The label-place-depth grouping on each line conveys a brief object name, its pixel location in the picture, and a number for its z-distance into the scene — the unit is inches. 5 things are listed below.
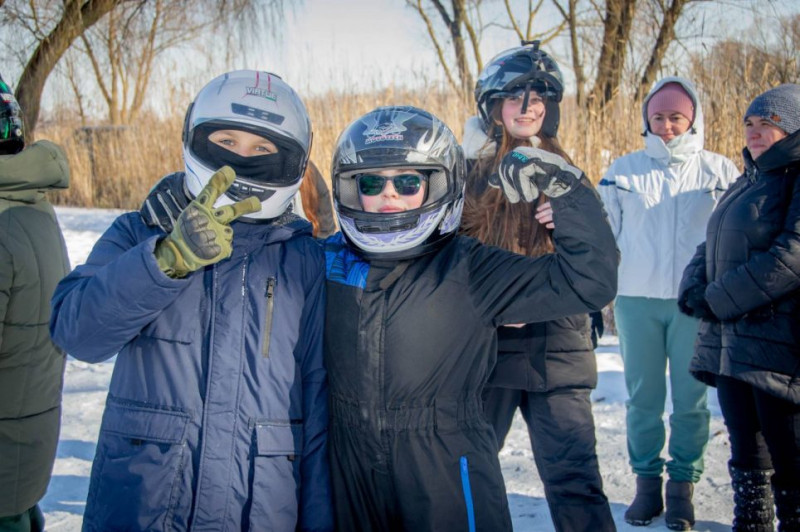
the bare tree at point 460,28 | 558.3
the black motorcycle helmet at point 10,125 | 97.4
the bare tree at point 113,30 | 316.8
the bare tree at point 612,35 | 365.3
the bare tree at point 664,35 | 359.9
